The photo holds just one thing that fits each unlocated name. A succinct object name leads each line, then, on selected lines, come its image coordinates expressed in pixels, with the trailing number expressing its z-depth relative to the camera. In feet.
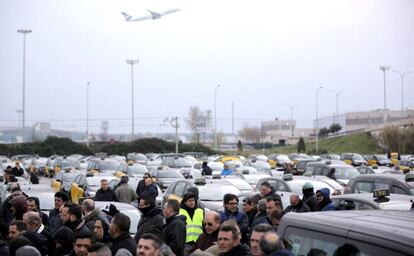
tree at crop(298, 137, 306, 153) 293.88
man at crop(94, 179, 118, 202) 55.36
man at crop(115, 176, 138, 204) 60.29
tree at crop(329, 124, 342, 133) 418.72
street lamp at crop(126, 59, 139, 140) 335.26
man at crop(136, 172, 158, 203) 59.44
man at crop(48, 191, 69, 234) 36.22
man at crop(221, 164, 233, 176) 87.24
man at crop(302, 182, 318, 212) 39.93
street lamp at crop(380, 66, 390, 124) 352.83
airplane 278.67
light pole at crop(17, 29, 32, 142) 327.43
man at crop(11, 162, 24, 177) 90.38
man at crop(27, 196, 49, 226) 35.69
